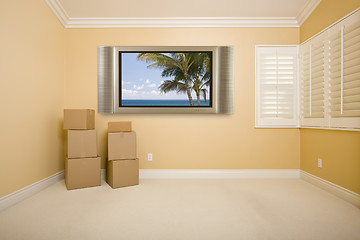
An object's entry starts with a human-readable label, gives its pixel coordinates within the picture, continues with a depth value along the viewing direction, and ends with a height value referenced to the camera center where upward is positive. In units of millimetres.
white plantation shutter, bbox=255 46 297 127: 3139 +484
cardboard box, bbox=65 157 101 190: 2602 -660
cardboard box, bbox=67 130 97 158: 2631 -303
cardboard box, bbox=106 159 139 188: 2693 -686
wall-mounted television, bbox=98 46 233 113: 3137 +586
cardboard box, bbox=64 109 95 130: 2676 +15
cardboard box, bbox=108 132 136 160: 2740 -338
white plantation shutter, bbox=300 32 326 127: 2621 +473
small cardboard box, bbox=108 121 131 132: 2800 -91
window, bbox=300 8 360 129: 2131 +478
